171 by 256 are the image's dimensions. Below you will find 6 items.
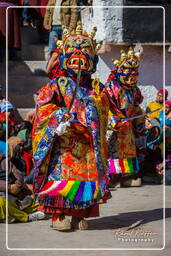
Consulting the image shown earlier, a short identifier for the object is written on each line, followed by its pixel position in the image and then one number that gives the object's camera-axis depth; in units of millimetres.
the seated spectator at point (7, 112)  11314
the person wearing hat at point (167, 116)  12758
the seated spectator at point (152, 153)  12445
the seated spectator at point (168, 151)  12508
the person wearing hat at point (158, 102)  13203
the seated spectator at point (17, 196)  8953
